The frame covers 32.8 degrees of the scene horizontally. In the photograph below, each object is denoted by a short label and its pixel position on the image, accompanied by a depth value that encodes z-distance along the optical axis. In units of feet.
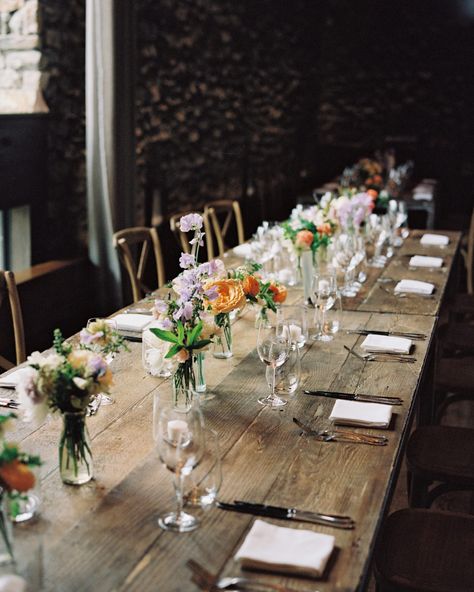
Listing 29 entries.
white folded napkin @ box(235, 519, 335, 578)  4.88
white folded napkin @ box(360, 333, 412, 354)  9.18
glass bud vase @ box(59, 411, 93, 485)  5.84
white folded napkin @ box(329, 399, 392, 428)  7.07
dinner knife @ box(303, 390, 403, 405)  7.66
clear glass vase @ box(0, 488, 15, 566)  4.60
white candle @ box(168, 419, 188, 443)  5.32
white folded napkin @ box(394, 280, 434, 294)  12.39
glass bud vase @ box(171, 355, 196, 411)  7.35
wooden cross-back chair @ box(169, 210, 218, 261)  15.85
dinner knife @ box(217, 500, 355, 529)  5.44
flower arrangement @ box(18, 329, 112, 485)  5.56
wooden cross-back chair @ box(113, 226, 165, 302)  13.42
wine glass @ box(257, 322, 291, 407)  7.46
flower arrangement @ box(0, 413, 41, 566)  4.55
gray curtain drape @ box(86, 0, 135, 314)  15.85
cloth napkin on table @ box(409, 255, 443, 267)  14.58
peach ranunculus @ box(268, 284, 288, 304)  8.95
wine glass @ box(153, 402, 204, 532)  5.32
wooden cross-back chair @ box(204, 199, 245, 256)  18.16
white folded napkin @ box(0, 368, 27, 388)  7.89
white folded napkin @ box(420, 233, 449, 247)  16.92
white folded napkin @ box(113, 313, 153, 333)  9.88
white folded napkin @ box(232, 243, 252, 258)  14.97
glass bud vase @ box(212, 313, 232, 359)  8.81
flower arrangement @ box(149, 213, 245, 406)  7.16
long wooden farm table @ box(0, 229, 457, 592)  4.93
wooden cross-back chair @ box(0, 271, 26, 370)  10.37
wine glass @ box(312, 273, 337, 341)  9.79
